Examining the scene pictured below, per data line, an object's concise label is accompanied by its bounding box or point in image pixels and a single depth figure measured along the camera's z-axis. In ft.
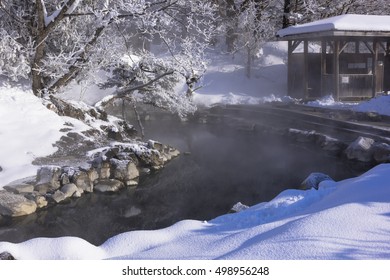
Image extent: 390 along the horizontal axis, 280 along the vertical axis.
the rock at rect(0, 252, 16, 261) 18.82
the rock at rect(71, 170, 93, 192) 34.74
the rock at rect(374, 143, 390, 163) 38.23
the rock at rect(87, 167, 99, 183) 35.95
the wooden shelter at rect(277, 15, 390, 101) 60.23
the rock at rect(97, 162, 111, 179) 36.95
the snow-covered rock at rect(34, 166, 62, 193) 33.22
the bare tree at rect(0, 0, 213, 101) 43.34
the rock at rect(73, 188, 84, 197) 33.72
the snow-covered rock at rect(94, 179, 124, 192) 35.14
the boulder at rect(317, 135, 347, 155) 43.73
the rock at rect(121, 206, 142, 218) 30.60
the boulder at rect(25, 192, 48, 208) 31.50
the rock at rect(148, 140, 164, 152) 43.80
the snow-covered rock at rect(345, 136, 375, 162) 40.06
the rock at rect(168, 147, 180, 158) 45.40
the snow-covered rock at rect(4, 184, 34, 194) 32.19
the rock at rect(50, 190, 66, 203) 32.40
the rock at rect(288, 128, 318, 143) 48.80
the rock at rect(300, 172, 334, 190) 30.63
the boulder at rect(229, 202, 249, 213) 27.27
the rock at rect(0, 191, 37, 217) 29.58
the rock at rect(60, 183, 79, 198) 33.32
